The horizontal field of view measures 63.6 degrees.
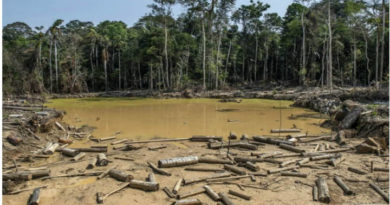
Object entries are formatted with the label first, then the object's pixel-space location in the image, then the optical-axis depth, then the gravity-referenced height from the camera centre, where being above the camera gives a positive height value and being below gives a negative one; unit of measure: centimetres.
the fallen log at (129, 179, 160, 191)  567 -171
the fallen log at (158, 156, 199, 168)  691 -157
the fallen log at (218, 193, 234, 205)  506 -178
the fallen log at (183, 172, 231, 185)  596 -169
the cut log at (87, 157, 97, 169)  702 -162
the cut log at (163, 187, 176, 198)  541 -178
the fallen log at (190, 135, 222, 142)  978 -147
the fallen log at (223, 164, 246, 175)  647 -165
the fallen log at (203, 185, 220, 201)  527 -176
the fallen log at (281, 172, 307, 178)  632 -170
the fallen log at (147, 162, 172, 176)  648 -166
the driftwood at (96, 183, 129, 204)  522 -177
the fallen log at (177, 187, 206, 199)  532 -176
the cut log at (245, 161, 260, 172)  668 -163
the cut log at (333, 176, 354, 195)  549 -173
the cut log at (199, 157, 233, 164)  723 -161
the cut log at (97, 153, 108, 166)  720 -159
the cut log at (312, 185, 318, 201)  533 -179
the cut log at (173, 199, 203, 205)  501 -178
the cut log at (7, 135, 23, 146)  852 -130
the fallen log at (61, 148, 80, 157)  808 -156
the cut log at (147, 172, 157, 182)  601 -168
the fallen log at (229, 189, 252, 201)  532 -179
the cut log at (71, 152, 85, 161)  767 -161
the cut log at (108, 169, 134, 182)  611 -166
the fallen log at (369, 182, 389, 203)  526 -176
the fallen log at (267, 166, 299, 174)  655 -167
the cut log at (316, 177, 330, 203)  522 -175
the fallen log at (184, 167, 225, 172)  666 -167
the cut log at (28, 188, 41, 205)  516 -178
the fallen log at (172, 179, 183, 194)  553 -172
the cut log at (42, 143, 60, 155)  825 -151
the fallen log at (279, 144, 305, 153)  809 -153
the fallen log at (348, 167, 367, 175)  647 -168
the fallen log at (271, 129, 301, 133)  1124 -143
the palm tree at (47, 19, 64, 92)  3199 +637
